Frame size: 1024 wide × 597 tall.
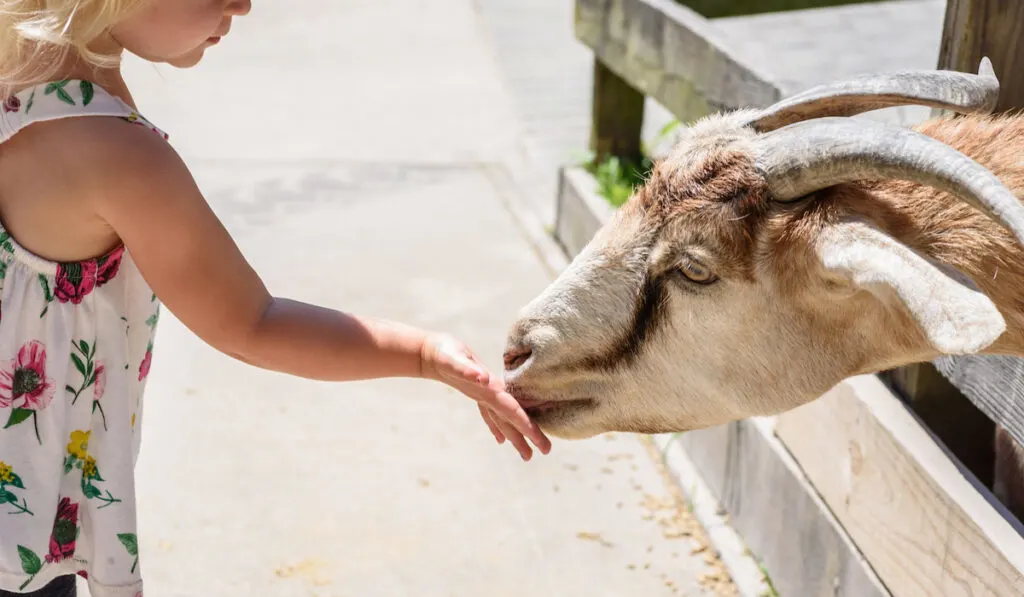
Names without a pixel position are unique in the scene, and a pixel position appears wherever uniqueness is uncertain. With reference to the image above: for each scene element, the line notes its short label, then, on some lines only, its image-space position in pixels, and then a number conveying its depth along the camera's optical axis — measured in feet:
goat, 6.82
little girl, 6.54
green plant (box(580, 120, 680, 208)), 18.44
